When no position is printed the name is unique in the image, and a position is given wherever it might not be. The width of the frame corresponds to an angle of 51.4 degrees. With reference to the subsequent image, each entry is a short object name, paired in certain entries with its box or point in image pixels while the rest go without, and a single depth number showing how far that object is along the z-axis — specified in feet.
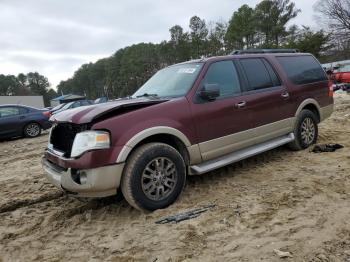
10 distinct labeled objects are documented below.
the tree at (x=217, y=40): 181.47
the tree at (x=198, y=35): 185.78
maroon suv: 13.03
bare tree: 167.43
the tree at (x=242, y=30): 176.76
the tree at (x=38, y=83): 392.10
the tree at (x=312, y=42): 151.12
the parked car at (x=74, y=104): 61.93
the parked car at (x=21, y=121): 42.80
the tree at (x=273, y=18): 174.55
